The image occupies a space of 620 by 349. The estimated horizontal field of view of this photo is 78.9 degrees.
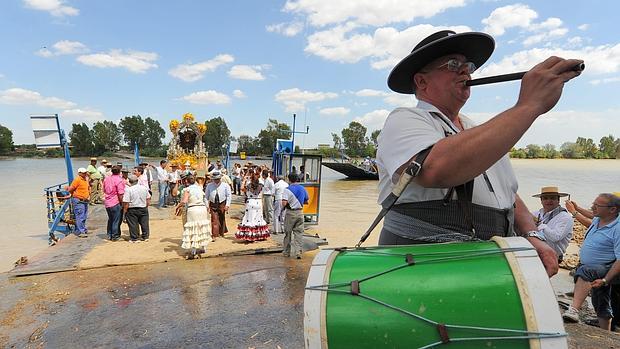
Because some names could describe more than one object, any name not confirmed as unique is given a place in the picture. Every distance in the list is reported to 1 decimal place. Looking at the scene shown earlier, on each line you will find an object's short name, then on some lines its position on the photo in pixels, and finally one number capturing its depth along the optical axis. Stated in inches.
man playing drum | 43.3
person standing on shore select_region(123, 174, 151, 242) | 363.3
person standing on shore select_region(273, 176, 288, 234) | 414.0
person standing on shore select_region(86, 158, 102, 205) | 573.6
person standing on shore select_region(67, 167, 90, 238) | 379.6
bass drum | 41.4
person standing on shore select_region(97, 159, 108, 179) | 602.0
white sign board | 405.7
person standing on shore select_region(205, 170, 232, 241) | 377.7
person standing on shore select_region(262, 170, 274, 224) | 480.4
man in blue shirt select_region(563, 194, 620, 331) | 171.6
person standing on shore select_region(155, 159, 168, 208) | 593.9
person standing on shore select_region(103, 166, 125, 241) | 362.3
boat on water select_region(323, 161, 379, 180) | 1763.0
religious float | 983.0
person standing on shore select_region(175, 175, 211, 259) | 308.7
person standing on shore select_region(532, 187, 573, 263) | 187.0
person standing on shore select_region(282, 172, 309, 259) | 312.5
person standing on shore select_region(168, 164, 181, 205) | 603.5
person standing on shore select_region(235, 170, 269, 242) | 362.5
